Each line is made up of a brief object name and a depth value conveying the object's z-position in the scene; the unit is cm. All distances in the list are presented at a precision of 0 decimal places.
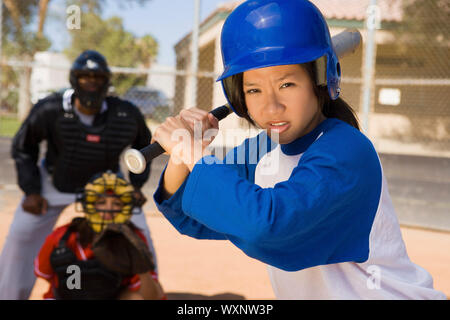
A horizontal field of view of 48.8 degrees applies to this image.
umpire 380
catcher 320
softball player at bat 105
